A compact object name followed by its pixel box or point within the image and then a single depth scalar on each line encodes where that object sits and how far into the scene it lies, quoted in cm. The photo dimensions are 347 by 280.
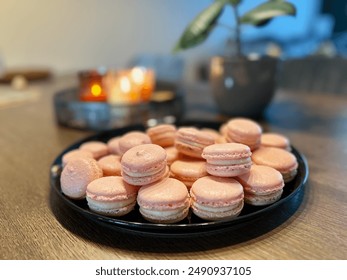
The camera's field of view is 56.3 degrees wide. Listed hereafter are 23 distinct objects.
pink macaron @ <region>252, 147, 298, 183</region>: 52
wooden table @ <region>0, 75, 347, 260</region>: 42
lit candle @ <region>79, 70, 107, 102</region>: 103
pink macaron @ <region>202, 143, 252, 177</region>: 47
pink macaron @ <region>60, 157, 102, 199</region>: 49
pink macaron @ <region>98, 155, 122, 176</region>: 52
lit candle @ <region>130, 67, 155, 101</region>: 109
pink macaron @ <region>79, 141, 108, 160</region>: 62
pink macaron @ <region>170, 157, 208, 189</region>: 50
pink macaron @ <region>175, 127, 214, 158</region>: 53
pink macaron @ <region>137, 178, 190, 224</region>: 43
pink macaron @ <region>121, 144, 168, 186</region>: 46
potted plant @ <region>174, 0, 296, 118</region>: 85
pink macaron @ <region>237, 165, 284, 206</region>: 46
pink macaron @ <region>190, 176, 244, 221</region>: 43
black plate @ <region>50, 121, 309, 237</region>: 41
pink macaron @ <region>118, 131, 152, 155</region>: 54
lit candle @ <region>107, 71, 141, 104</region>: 106
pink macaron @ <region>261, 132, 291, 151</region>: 60
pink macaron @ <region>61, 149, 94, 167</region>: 58
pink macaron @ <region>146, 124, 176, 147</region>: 60
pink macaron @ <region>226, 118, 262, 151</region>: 56
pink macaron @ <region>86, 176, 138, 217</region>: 45
